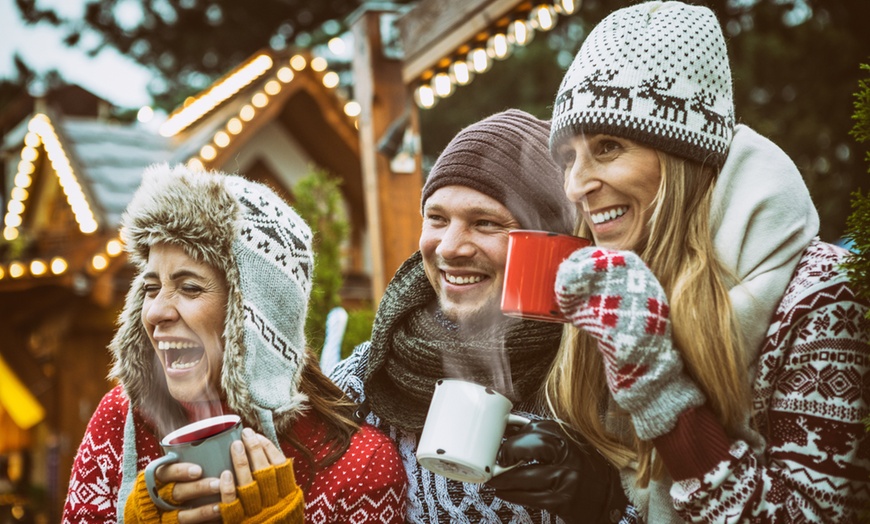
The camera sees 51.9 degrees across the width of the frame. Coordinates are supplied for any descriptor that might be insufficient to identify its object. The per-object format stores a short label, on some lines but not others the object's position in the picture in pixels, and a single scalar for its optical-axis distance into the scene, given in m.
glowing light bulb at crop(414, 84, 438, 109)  6.32
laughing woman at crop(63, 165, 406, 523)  2.30
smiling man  2.38
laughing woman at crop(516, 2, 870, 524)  1.69
